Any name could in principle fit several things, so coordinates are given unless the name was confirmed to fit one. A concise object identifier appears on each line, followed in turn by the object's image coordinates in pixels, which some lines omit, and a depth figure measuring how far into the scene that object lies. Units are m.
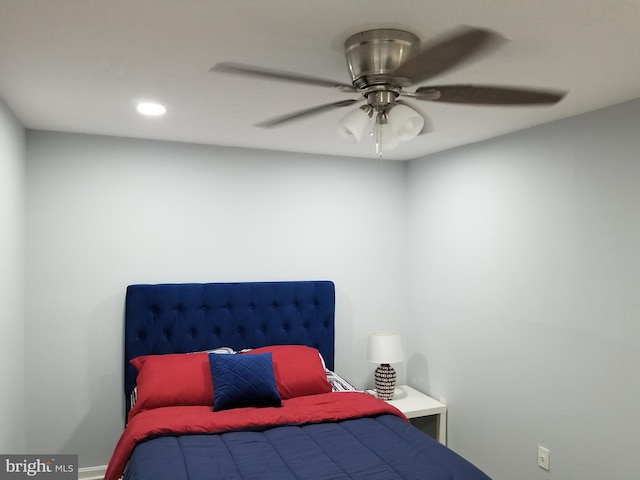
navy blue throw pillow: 2.93
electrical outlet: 2.96
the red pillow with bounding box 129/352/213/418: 2.97
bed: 2.30
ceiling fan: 1.70
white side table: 3.65
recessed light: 2.63
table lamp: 3.78
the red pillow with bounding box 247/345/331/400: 3.25
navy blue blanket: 2.21
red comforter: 2.55
